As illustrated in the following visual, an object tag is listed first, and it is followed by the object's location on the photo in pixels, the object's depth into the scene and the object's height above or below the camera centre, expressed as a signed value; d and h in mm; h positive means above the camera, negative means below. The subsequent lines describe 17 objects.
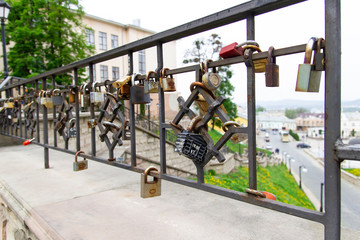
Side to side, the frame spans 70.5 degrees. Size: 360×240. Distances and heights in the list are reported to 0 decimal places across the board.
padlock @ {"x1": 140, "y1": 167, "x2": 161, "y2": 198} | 1798 -555
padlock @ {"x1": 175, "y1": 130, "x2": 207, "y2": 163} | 1478 -225
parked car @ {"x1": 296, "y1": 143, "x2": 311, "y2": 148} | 72556 -11499
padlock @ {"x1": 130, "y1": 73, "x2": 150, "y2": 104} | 1986 +115
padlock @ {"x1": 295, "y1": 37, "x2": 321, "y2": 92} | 1000 +117
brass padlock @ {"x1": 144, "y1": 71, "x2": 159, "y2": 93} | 1807 +172
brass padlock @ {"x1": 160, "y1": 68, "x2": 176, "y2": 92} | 1684 +160
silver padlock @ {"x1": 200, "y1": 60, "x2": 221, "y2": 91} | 1376 +158
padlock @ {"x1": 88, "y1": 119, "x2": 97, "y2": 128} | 2641 -139
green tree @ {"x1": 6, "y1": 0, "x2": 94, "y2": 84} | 14727 +4425
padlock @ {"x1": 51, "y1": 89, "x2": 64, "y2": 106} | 3292 +159
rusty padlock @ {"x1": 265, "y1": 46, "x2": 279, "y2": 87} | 1107 +140
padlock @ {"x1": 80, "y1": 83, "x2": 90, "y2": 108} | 2666 +135
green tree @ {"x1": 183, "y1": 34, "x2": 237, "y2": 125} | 20419 +4556
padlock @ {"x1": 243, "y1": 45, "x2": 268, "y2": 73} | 1231 +218
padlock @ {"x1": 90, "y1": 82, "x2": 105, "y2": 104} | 2467 +125
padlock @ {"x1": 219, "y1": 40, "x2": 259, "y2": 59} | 1246 +293
